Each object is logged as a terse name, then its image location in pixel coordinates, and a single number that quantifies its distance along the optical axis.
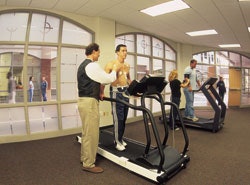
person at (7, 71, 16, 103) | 3.92
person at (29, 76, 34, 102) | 4.13
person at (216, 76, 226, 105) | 8.56
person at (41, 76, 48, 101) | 4.28
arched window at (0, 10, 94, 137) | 3.88
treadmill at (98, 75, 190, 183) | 2.17
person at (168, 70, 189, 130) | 4.57
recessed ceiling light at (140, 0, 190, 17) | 3.68
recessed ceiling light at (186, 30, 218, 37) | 5.71
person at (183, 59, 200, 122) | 4.95
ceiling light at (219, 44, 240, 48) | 7.68
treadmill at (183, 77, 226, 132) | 4.34
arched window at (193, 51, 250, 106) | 8.70
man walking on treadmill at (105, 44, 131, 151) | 2.97
